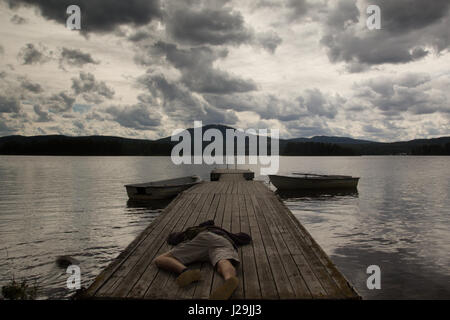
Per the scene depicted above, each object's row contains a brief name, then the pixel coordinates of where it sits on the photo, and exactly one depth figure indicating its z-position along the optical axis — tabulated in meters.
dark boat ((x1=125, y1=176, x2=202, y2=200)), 22.72
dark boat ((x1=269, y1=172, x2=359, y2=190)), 29.27
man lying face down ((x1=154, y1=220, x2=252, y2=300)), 4.42
